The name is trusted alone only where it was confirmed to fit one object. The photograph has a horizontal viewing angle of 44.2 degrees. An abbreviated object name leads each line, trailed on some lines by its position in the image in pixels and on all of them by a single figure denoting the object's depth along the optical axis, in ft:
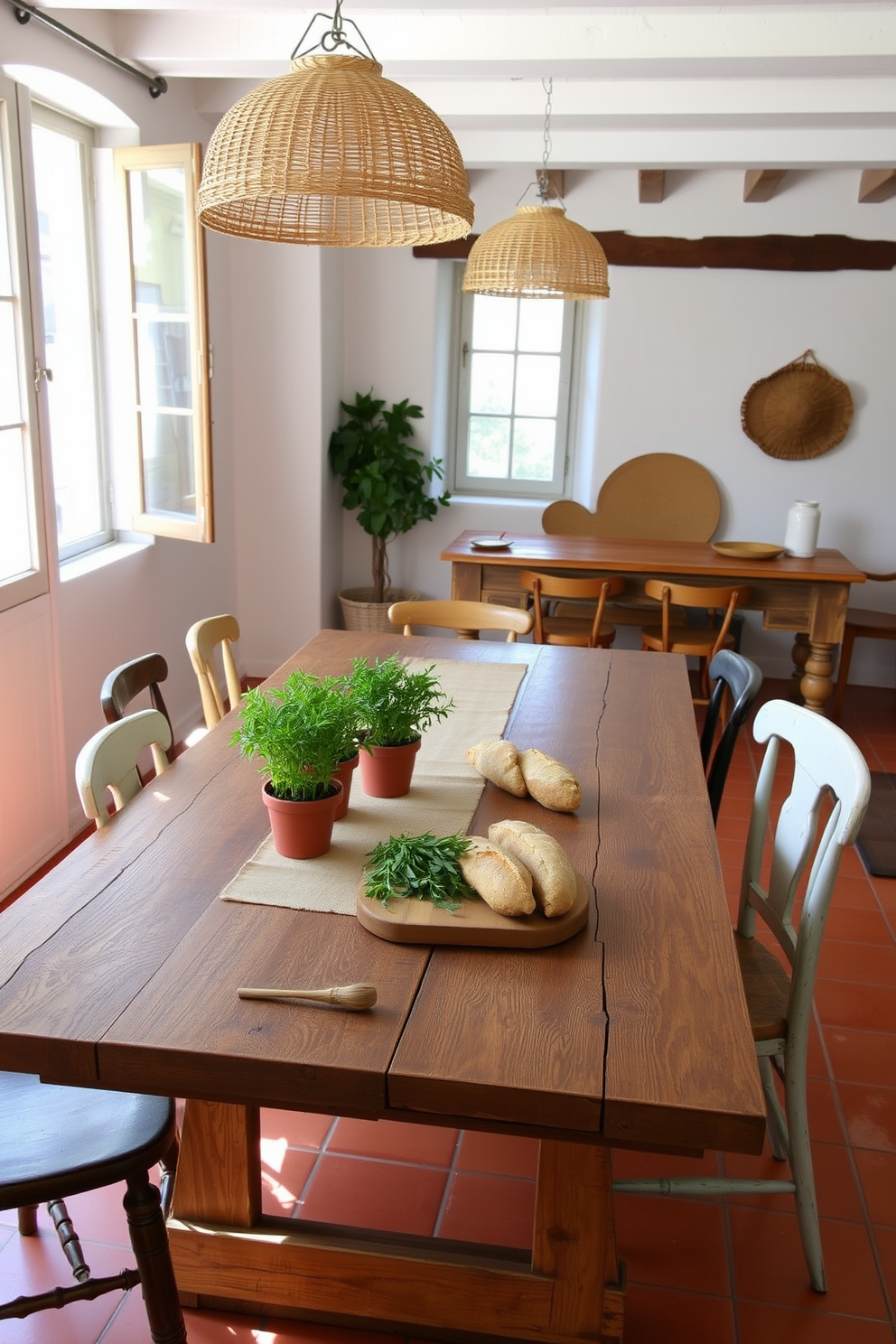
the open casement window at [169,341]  13.08
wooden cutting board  5.18
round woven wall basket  19.08
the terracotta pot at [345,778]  6.42
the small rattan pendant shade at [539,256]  10.56
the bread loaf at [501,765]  7.06
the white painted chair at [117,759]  6.69
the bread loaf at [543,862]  5.24
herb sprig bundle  5.44
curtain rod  10.57
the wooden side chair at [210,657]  9.59
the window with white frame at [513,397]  20.72
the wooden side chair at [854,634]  17.61
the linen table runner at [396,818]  5.68
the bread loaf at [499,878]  5.21
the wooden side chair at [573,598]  15.78
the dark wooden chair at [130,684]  7.70
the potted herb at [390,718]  6.38
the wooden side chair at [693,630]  15.16
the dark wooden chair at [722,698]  8.26
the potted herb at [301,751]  5.65
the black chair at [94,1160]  5.07
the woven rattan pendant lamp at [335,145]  5.60
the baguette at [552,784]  6.81
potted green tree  19.24
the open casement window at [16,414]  10.64
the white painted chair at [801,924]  6.51
